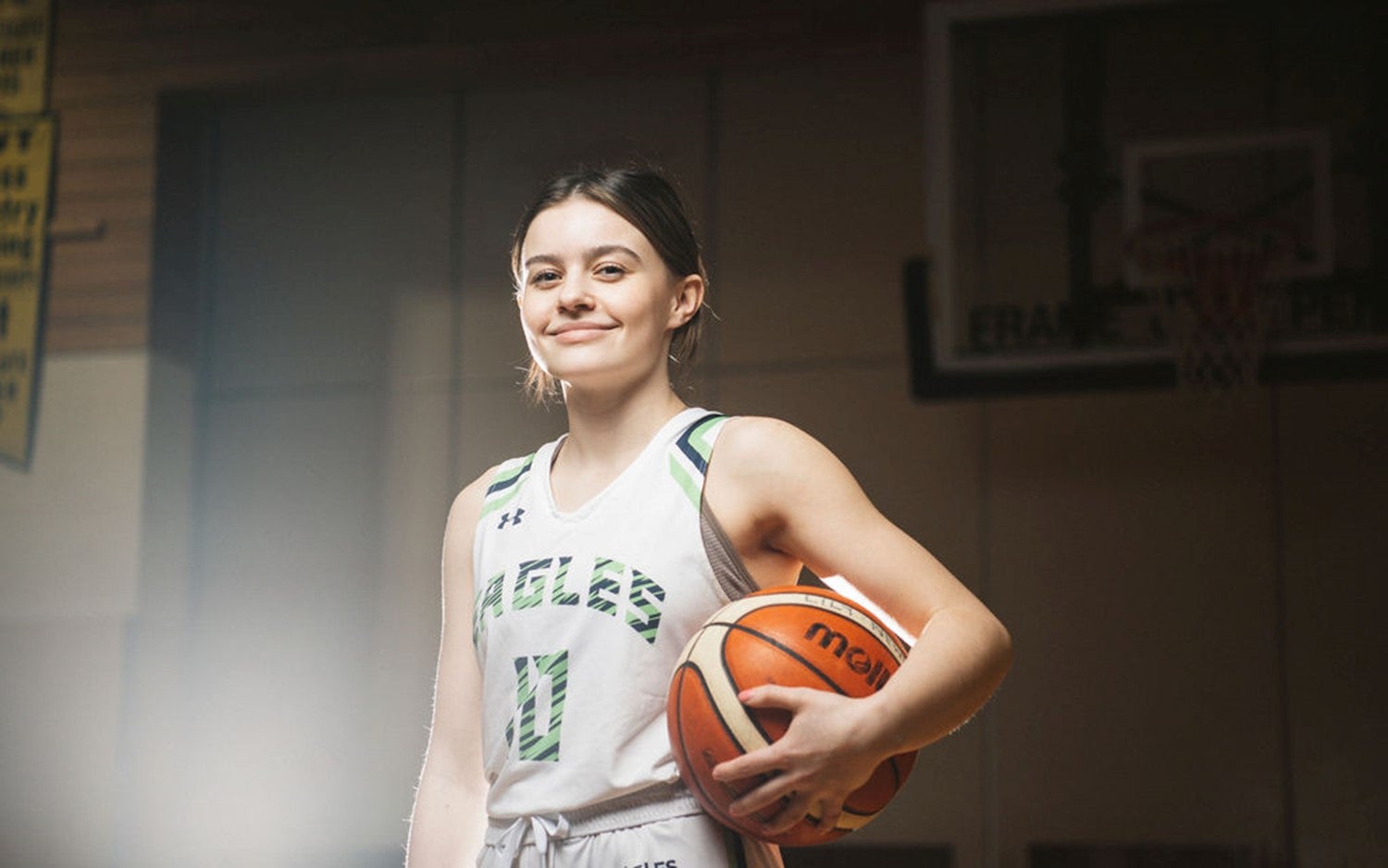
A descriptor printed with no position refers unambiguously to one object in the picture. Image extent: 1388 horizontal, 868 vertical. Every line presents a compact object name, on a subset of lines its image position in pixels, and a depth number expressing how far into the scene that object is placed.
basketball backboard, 4.63
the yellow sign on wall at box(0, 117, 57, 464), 5.78
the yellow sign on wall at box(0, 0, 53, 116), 5.88
